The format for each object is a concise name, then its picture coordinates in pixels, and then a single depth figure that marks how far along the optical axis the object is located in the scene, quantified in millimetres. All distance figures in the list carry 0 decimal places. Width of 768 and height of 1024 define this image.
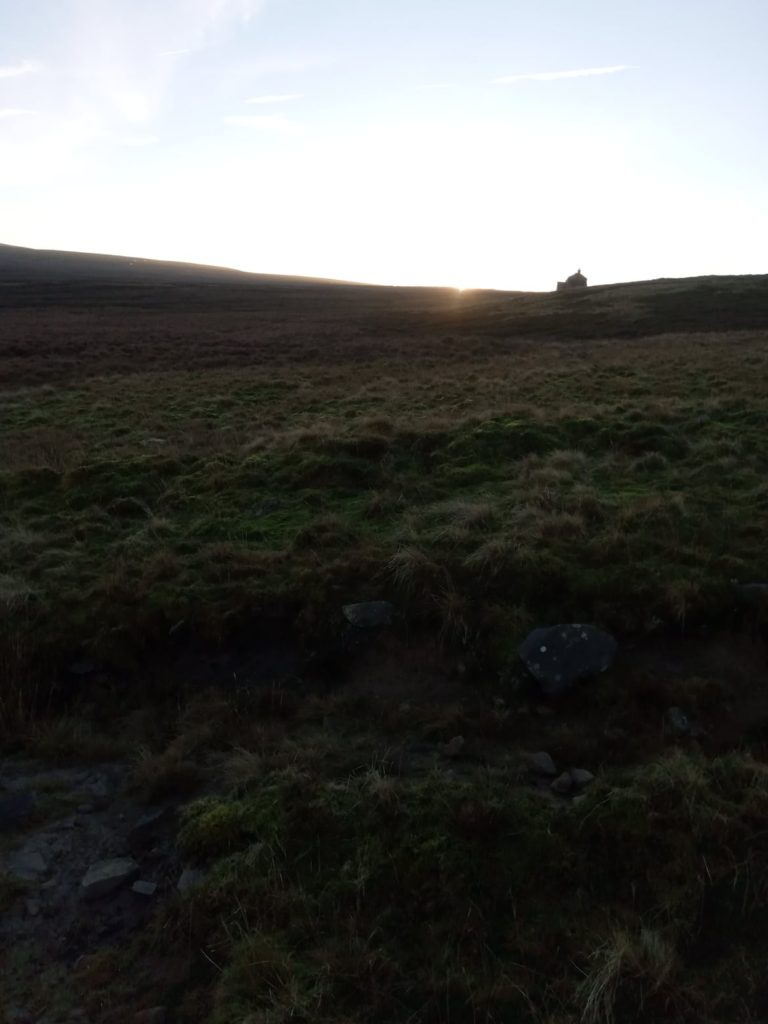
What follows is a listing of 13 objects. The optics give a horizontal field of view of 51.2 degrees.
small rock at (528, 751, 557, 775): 5766
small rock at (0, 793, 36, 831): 5719
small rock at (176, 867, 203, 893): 4988
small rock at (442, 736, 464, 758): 5992
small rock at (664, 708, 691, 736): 6020
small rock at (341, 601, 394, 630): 7570
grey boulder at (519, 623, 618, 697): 6582
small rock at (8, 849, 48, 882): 5258
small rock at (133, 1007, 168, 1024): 4164
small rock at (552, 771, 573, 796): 5562
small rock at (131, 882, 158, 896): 5066
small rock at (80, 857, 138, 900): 5105
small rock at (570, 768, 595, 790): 5574
